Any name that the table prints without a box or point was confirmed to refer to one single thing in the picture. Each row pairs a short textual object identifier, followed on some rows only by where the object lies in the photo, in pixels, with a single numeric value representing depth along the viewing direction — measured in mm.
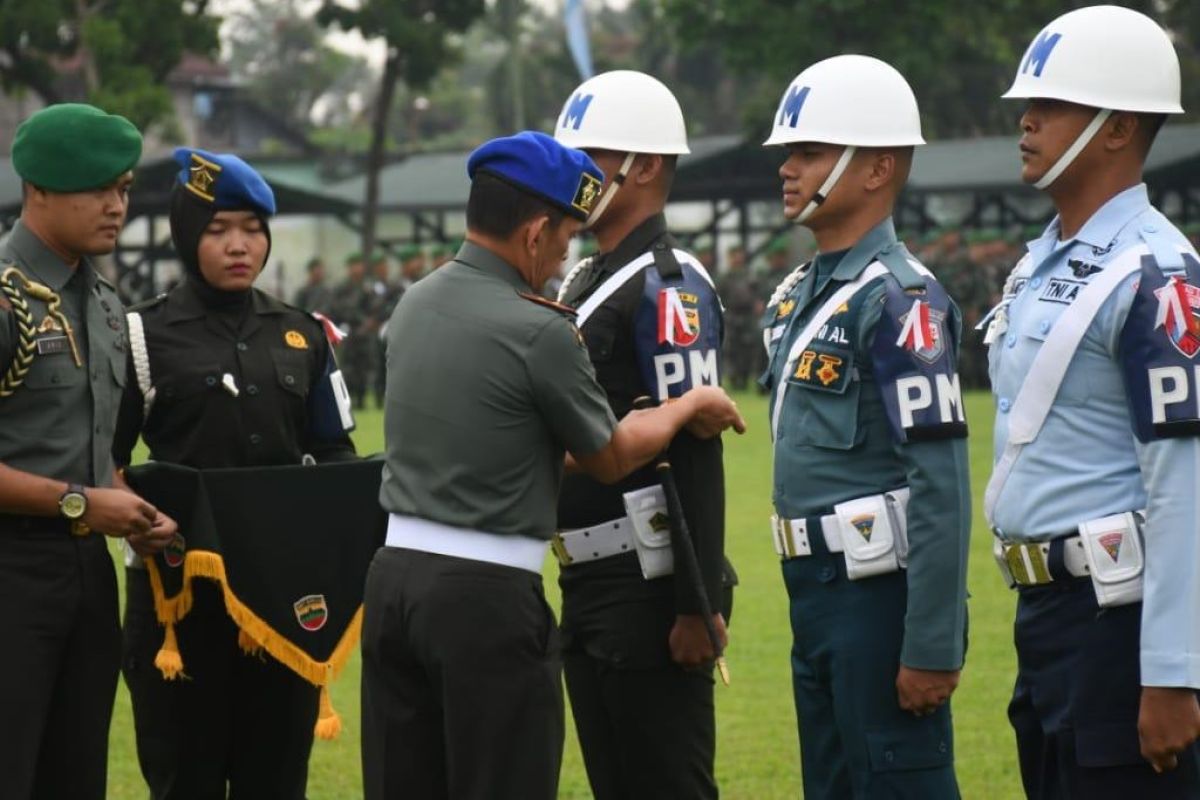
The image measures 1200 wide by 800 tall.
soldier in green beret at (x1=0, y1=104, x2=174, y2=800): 8040
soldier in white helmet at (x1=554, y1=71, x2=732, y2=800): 8528
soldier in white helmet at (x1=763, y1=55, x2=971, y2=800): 7610
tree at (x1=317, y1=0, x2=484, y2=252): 53130
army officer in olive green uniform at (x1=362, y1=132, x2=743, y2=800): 7243
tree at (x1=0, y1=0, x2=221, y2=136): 47331
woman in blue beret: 8952
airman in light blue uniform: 6762
